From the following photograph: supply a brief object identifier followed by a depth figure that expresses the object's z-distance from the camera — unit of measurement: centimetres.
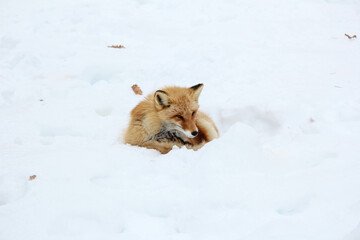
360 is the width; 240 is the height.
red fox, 880
